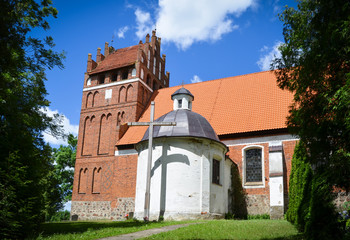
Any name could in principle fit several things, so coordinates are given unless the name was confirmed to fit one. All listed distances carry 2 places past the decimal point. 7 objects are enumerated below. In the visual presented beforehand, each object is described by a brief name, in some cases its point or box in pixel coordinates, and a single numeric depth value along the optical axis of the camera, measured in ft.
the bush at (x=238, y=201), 62.69
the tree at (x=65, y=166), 120.91
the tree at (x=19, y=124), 27.99
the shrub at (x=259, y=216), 60.70
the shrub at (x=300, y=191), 32.14
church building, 52.08
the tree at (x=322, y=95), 23.07
